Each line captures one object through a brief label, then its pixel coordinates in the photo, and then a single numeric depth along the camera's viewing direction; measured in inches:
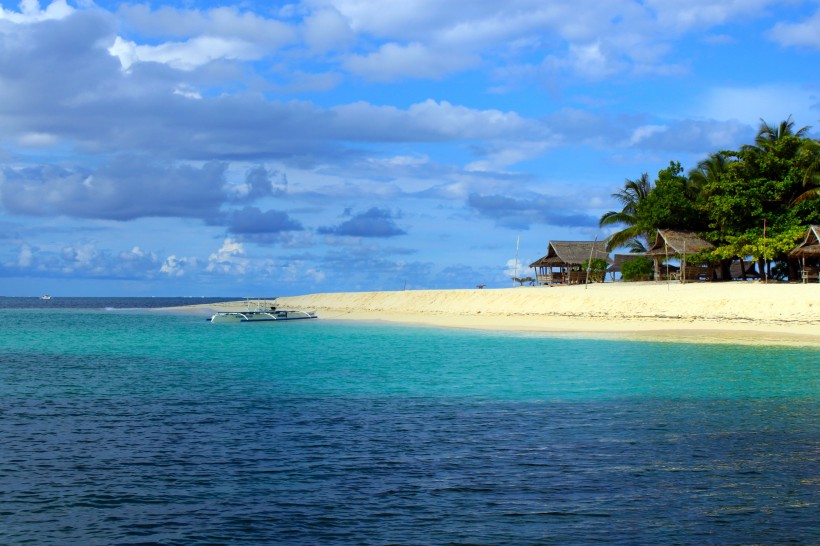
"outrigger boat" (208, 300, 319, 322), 2240.4
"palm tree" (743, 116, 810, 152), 2228.1
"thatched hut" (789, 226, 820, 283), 1888.5
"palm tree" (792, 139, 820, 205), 2058.3
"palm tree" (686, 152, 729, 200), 2378.2
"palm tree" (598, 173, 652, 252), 2576.3
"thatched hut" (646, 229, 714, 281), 2192.4
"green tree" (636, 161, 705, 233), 2317.9
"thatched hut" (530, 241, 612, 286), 2711.6
